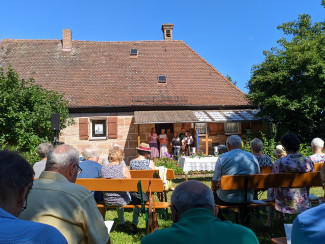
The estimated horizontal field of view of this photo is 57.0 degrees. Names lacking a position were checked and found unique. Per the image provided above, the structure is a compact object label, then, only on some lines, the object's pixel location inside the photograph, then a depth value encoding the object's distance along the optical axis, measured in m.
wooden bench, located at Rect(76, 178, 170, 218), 4.29
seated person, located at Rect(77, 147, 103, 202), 5.18
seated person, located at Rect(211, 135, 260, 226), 4.29
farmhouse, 15.85
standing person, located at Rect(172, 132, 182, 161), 14.70
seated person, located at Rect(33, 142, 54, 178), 4.76
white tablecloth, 9.85
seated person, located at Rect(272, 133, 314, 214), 4.34
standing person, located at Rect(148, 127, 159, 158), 14.61
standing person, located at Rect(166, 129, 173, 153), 16.11
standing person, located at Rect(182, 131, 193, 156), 14.87
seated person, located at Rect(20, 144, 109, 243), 2.12
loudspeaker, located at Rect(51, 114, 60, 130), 10.97
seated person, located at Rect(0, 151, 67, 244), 1.17
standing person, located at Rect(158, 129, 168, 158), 14.74
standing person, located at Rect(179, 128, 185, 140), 15.45
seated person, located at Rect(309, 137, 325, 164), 5.47
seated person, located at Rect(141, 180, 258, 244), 1.54
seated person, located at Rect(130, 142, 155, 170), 5.79
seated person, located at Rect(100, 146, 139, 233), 4.61
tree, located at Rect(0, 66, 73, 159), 11.08
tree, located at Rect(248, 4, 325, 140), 13.53
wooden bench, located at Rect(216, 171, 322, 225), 4.16
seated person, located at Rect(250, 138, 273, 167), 5.76
